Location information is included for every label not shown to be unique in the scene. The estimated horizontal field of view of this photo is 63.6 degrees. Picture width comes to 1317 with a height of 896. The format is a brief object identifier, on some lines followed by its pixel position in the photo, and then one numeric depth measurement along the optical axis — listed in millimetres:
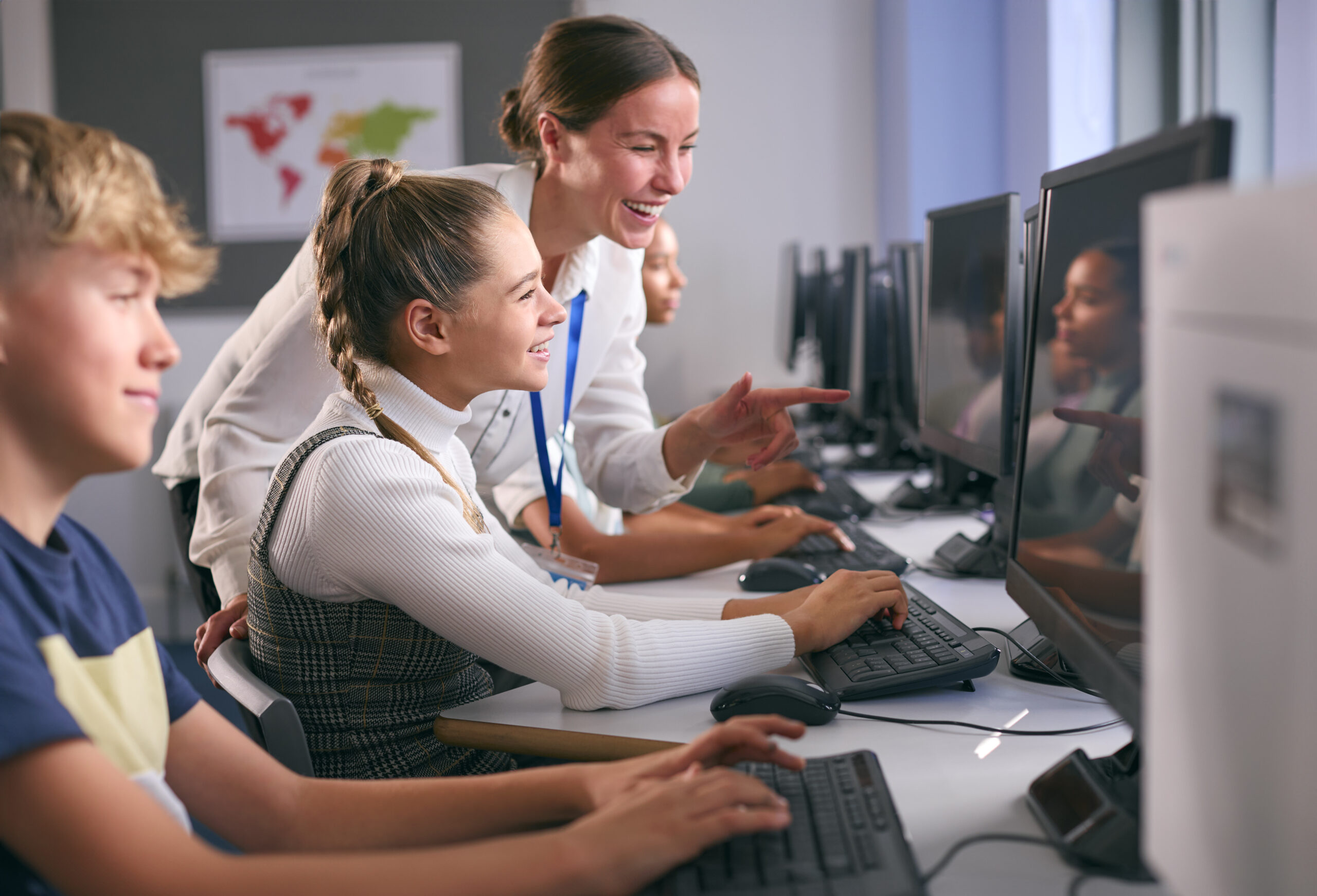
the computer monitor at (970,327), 1521
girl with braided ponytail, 1050
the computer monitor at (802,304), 3770
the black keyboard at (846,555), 1664
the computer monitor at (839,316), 2939
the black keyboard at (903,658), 1106
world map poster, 4141
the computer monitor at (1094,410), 793
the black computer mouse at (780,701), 1035
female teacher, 1518
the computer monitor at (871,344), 2756
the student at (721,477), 2418
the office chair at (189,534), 1685
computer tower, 451
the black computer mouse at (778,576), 1557
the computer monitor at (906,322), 2348
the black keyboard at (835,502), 2176
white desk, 763
